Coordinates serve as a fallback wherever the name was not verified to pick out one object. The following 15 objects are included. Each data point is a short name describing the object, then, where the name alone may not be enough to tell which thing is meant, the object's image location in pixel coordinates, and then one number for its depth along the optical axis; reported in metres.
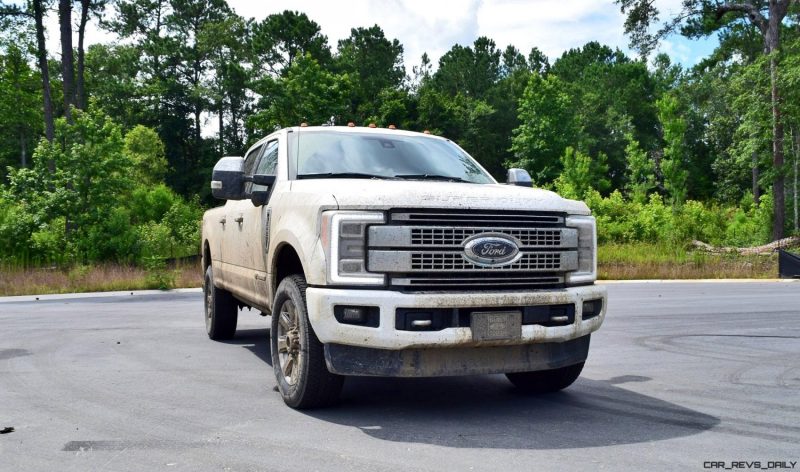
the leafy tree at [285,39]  61.03
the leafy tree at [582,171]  59.31
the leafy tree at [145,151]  56.47
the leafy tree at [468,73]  80.25
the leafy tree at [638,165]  61.11
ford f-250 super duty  5.16
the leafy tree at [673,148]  49.06
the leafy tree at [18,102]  56.09
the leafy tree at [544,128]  66.69
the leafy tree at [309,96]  43.91
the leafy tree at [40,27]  32.59
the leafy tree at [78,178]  23.50
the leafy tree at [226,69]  64.06
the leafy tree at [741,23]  32.91
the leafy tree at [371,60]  66.94
